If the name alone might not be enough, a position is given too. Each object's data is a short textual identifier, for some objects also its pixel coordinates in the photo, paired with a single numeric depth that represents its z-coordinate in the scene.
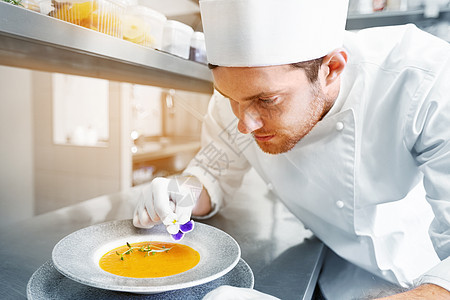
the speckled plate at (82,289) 0.65
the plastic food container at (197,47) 1.26
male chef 0.82
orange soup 0.69
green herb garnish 0.77
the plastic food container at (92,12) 0.75
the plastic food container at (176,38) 1.09
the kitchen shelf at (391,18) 1.91
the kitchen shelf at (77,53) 0.63
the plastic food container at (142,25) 0.94
